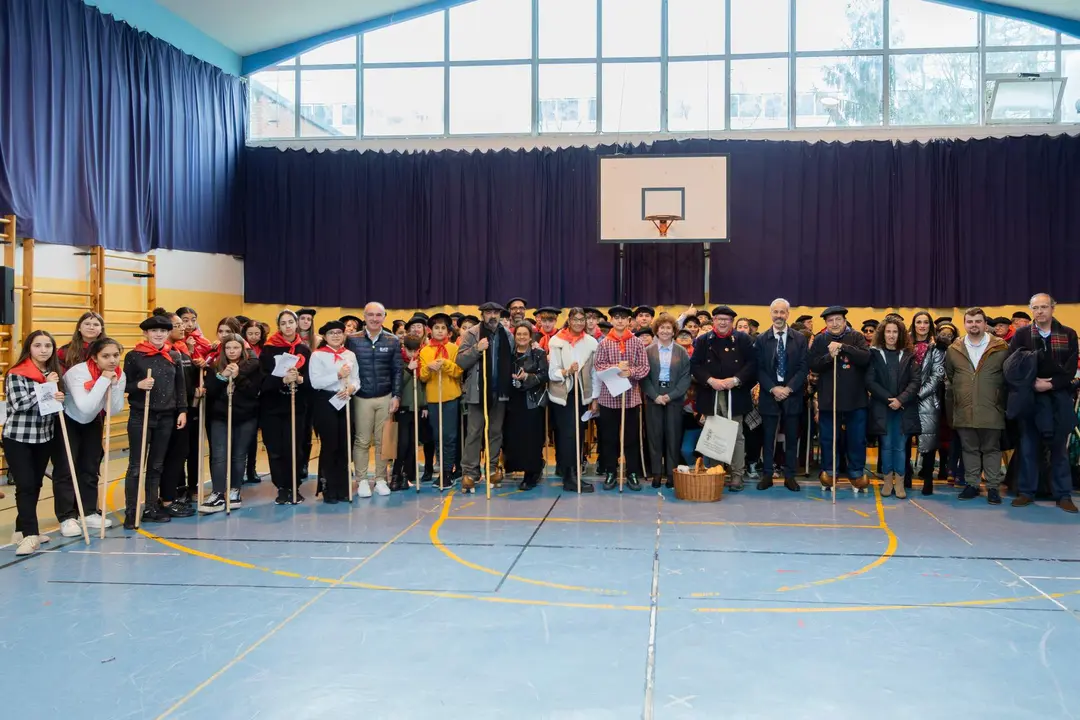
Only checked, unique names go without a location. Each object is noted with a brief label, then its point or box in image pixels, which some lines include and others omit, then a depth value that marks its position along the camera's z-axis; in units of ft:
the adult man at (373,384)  22.68
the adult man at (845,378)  22.71
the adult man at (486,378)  23.76
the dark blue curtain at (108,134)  27.63
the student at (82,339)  17.72
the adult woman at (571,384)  23.89
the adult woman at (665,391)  24.07
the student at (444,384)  23.57
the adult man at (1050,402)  20.52
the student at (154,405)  18.95
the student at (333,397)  21.80
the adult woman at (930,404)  22.79
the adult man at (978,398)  21.70
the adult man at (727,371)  23.50
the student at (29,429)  16.48
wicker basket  21.91
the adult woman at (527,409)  23.44
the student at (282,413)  21.91
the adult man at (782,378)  23.26
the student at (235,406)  21.07
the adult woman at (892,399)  22.61
